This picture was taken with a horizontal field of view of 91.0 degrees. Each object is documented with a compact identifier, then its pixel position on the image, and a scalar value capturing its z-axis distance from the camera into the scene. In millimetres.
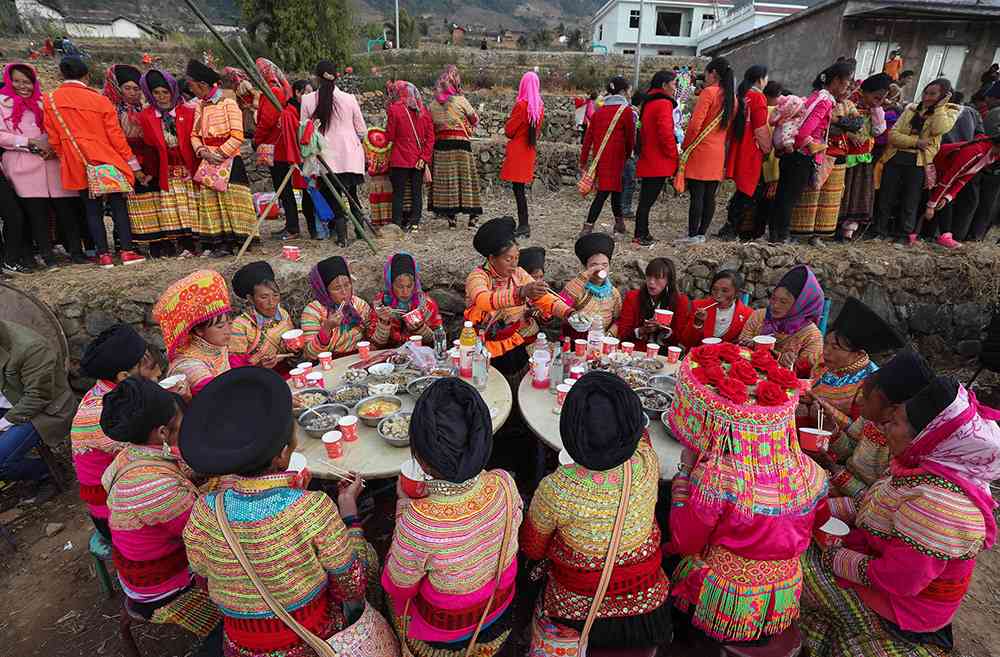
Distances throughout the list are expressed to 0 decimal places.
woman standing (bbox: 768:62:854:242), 5332
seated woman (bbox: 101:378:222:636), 2049
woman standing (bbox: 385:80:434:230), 6316
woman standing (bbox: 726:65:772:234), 5602
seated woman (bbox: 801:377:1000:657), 1842
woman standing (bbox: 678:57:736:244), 5410
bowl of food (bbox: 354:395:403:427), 2820
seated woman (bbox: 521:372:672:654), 1847
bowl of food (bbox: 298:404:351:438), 2732
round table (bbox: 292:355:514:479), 2480
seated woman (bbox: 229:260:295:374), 3785
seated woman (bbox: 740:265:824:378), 3684
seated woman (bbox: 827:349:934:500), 2277
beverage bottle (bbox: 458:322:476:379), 3287
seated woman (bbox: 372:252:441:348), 4191
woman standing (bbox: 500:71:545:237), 6066
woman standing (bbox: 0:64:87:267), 4805
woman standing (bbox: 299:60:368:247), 5734
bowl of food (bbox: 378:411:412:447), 2631
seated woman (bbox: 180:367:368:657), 1747
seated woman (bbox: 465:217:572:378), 3908
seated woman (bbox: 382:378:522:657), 1767
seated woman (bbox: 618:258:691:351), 4195
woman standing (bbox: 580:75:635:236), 6062
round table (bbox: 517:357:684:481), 2598
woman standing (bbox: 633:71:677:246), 5488
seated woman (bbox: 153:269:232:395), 3025
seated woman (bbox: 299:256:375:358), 4012
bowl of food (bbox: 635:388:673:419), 2887
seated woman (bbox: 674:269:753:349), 4117
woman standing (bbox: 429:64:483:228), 6648
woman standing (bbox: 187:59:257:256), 5336
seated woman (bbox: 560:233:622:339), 4211
